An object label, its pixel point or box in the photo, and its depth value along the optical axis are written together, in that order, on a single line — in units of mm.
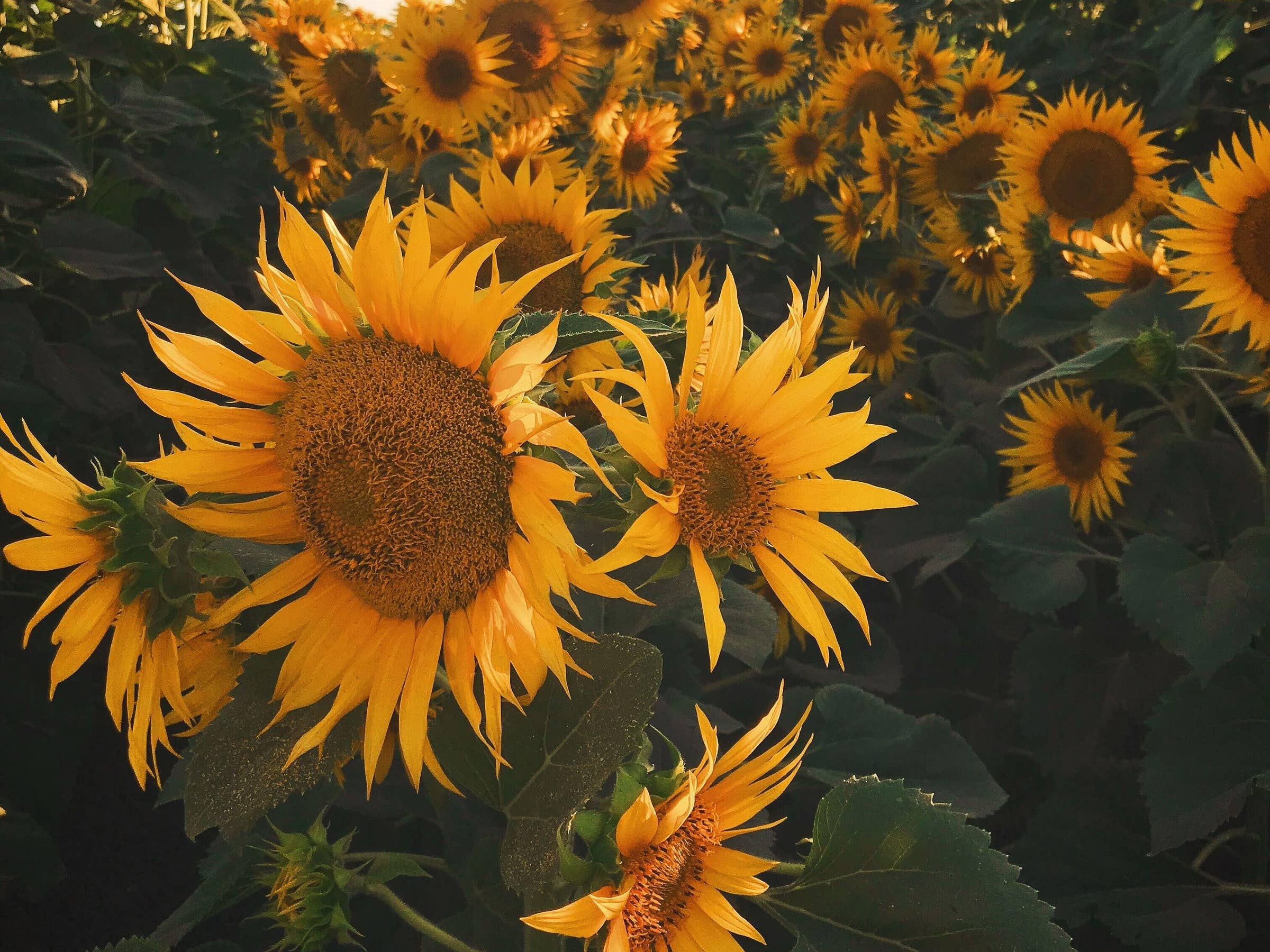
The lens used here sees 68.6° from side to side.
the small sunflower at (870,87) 2371
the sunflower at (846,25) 2580
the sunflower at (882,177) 2150
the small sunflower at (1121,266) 1598
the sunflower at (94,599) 616
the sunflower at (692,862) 613
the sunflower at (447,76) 1654
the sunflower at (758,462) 616
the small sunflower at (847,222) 2279
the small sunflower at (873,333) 2318
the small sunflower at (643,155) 2096
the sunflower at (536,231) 1278
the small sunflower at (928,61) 2428
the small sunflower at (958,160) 2053
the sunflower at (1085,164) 1853
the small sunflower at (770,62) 2957
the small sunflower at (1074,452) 1688
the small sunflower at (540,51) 1758
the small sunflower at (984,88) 2250
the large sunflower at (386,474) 571
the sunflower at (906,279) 2385
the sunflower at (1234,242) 1292
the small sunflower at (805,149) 2502
